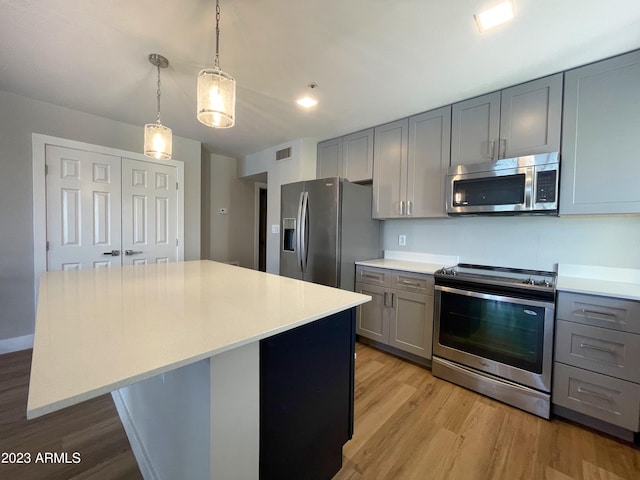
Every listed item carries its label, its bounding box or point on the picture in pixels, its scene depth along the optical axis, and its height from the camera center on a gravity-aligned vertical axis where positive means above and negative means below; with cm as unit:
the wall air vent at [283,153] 366 +110
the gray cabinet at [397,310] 238 -73
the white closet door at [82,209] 276 +21
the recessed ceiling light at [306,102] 243 +122
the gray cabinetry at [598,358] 156 -75
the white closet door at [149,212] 319 +21
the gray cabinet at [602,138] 171 +68
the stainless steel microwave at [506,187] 192 +39
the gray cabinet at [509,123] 196 +92
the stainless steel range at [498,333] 181 -73
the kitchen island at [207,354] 66 -33
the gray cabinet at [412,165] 252 +71
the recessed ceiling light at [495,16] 139 +120
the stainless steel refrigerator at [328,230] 274 +4
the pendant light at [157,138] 188 +65
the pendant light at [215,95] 131 +68
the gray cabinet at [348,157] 309 +94
